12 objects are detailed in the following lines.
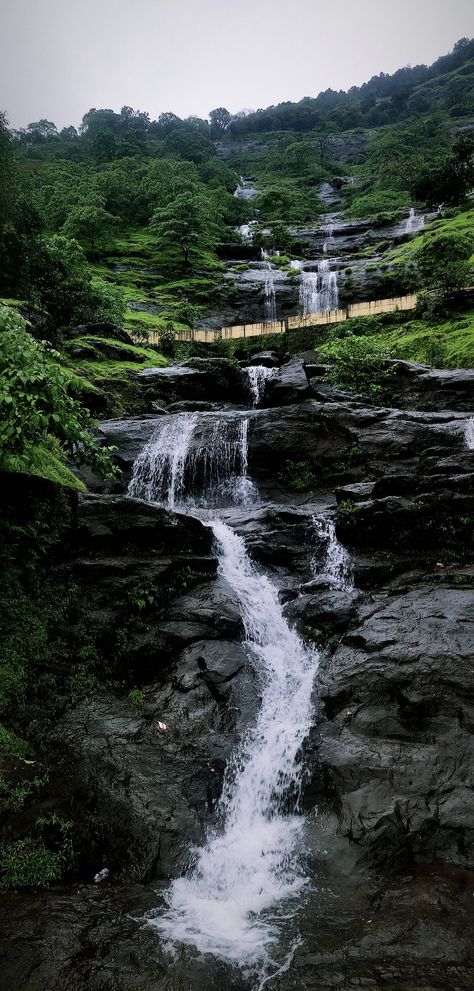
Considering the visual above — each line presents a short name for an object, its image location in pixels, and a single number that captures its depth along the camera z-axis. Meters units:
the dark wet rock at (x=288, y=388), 17.47
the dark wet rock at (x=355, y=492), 11.73
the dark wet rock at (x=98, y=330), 23.43
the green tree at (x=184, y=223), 40.44
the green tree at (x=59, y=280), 21.94
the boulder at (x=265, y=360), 24.41
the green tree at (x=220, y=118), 118.14
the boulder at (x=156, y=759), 5.86
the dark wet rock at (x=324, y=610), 8.90
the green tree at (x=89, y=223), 37.12
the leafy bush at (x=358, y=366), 18.05
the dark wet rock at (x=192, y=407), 18.88
